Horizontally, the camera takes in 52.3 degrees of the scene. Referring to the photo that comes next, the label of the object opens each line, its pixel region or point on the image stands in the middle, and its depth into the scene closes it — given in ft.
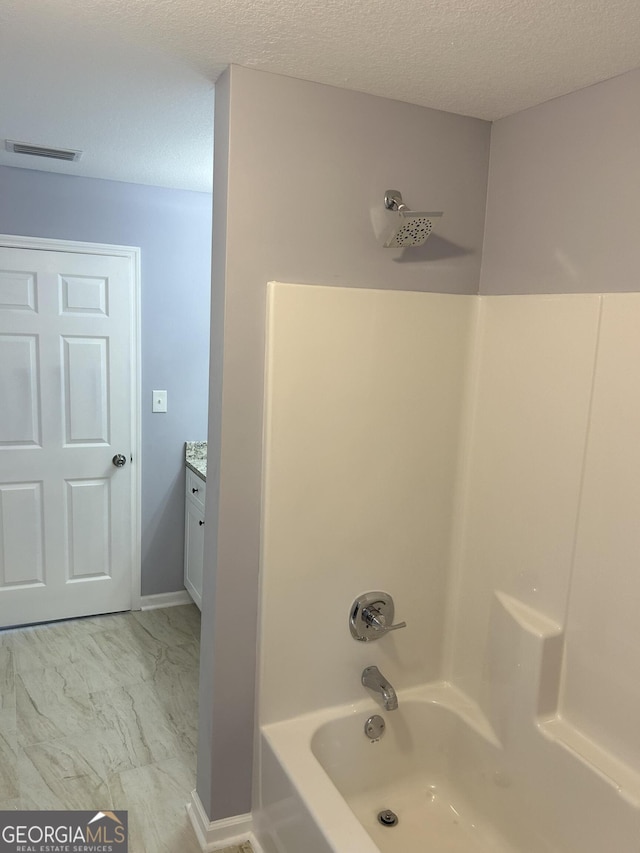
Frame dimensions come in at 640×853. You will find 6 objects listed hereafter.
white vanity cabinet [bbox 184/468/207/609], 11.26
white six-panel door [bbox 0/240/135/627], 10.57
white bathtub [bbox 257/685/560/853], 6.23
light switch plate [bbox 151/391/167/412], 11.69
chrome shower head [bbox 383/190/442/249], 6.19
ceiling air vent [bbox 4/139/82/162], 8.75
